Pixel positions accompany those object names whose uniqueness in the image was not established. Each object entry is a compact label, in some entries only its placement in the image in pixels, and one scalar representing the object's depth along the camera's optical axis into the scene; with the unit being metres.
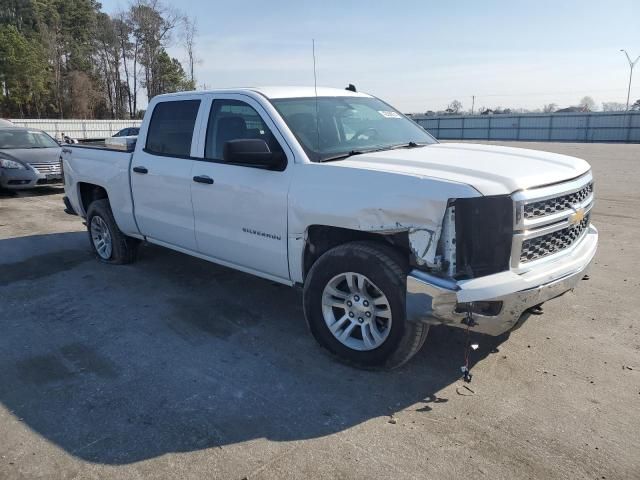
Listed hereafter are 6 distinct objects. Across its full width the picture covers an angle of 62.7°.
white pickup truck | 3.24
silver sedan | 12.33
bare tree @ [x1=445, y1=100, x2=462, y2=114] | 85.94
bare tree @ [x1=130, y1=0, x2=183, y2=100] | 52.62
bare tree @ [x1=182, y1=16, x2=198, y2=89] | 50.09
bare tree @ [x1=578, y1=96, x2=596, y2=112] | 104.72
